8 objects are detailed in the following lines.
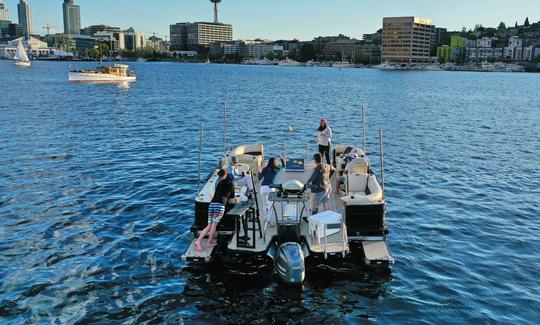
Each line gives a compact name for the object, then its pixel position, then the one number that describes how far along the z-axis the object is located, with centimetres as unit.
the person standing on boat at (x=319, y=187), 1474
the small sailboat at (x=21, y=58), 17912
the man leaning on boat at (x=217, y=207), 1355
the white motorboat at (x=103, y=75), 9656
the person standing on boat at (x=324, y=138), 2051
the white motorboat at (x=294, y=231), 1297
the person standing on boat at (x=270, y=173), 1625
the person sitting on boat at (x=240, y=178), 1614
